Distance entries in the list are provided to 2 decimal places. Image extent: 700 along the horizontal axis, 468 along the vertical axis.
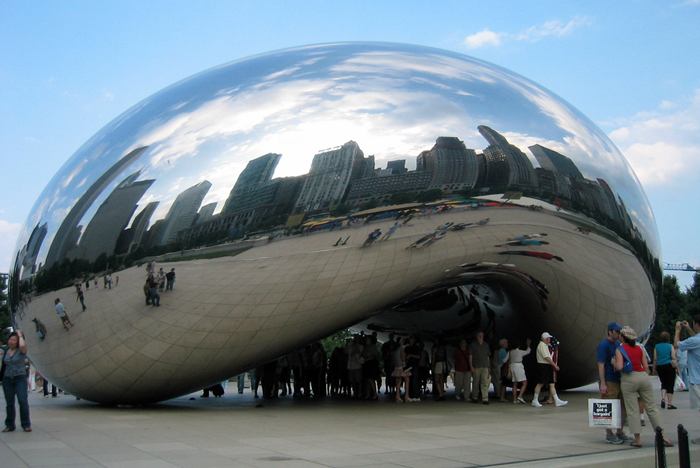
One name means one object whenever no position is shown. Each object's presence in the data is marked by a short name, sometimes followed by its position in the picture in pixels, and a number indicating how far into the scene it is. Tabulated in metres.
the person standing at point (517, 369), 12.76
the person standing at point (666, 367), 12.31
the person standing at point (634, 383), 7.73
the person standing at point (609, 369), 8.12
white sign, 7.67
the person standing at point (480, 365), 12.85
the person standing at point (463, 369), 13.05
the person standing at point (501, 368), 13.28
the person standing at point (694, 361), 8.60
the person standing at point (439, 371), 13.90
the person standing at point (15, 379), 8.38
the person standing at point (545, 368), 11.91
